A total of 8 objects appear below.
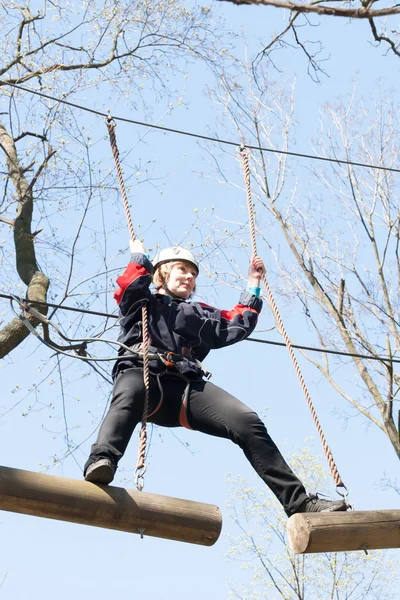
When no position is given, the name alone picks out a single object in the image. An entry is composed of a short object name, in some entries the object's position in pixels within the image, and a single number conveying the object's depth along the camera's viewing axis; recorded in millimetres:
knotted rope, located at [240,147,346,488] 4477
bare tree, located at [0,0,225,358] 7359
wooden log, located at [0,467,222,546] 4047
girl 4434
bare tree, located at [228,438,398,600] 13652
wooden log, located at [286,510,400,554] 4180
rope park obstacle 4062
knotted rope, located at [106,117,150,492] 4336
